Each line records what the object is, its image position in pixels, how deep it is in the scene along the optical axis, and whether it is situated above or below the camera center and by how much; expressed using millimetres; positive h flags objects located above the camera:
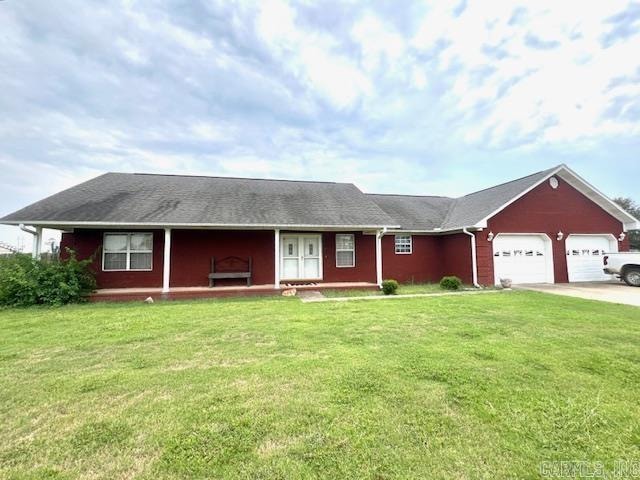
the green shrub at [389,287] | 11133 -1157
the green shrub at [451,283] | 12070 -1138
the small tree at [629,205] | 31644 +5101
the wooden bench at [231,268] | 11727 -412
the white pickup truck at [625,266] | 12516 -568
